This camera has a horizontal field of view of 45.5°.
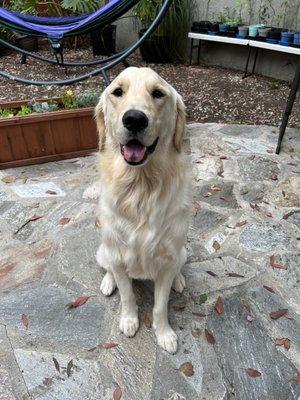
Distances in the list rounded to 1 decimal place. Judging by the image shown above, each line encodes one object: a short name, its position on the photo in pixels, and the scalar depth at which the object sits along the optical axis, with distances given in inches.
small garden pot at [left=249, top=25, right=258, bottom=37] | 208.1
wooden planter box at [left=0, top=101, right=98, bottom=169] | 127.5
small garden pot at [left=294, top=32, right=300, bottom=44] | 189.9
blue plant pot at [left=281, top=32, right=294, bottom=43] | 193.3
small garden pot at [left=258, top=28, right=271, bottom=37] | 205.0
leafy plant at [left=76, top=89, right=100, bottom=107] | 142.6
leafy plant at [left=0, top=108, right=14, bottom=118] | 132.0
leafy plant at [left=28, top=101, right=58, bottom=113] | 136.6
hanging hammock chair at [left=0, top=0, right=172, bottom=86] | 147.5
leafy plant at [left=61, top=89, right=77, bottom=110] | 141.5
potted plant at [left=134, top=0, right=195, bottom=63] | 234.5
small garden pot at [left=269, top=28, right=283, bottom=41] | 201.3
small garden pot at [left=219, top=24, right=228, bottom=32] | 221.5
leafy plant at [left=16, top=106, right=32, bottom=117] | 133.7
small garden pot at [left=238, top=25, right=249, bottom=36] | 213.8
